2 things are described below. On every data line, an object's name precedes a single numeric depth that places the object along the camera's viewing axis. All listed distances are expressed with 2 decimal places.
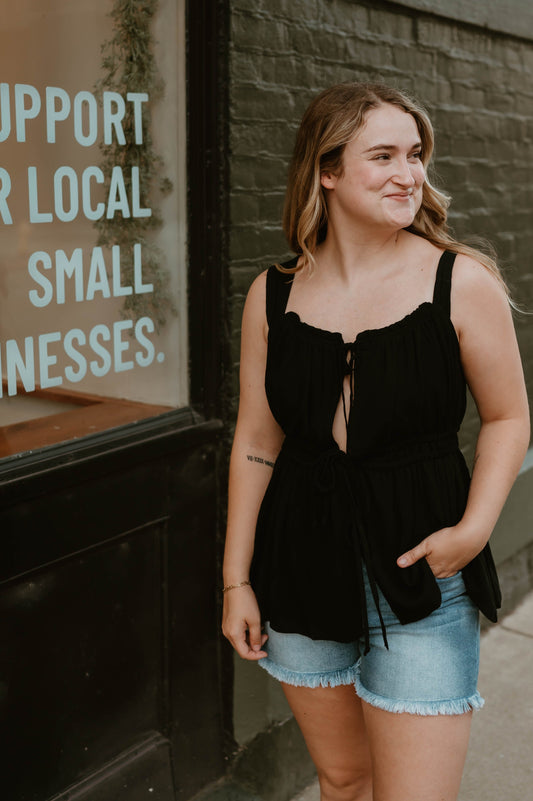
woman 2.09
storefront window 2.60
